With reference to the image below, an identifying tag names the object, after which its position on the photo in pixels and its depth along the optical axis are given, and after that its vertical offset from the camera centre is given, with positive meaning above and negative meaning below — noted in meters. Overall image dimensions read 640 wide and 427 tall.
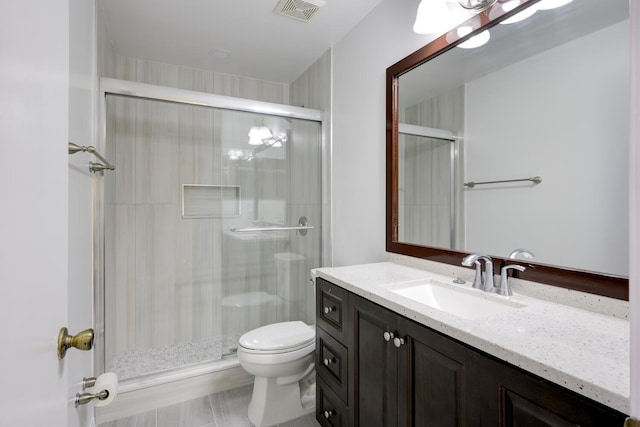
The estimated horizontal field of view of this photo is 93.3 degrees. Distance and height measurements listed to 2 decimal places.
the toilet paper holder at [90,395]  0.87 -0.53
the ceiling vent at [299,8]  1.80 +1.27
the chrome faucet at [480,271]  1.15 -0.22
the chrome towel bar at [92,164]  1.02 +0.23
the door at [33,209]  0.40 +0.01
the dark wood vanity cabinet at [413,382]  0.63 -0.47
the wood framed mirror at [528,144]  0.92 +0.27
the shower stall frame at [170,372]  1.69 -0.66
